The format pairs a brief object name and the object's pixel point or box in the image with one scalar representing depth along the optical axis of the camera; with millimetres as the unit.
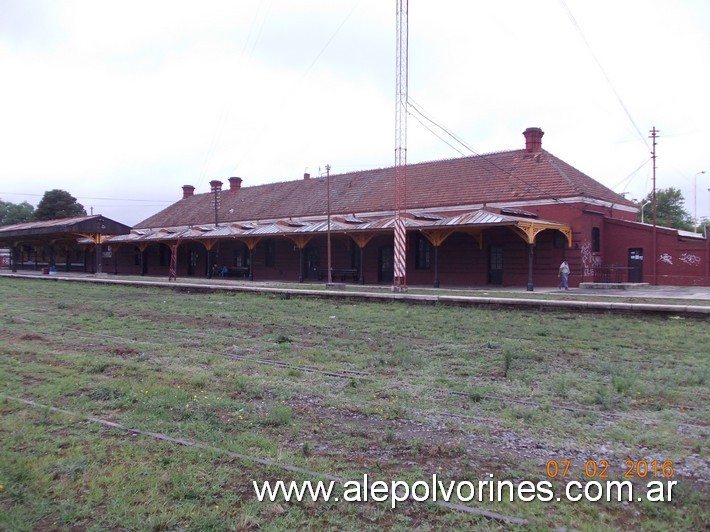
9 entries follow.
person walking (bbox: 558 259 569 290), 23422
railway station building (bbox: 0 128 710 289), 25797
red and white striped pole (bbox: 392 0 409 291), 21922
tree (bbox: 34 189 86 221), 77750
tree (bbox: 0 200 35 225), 94875
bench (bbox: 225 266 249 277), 38225
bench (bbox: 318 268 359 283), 32200
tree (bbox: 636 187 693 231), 64812
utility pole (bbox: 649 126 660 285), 26031
